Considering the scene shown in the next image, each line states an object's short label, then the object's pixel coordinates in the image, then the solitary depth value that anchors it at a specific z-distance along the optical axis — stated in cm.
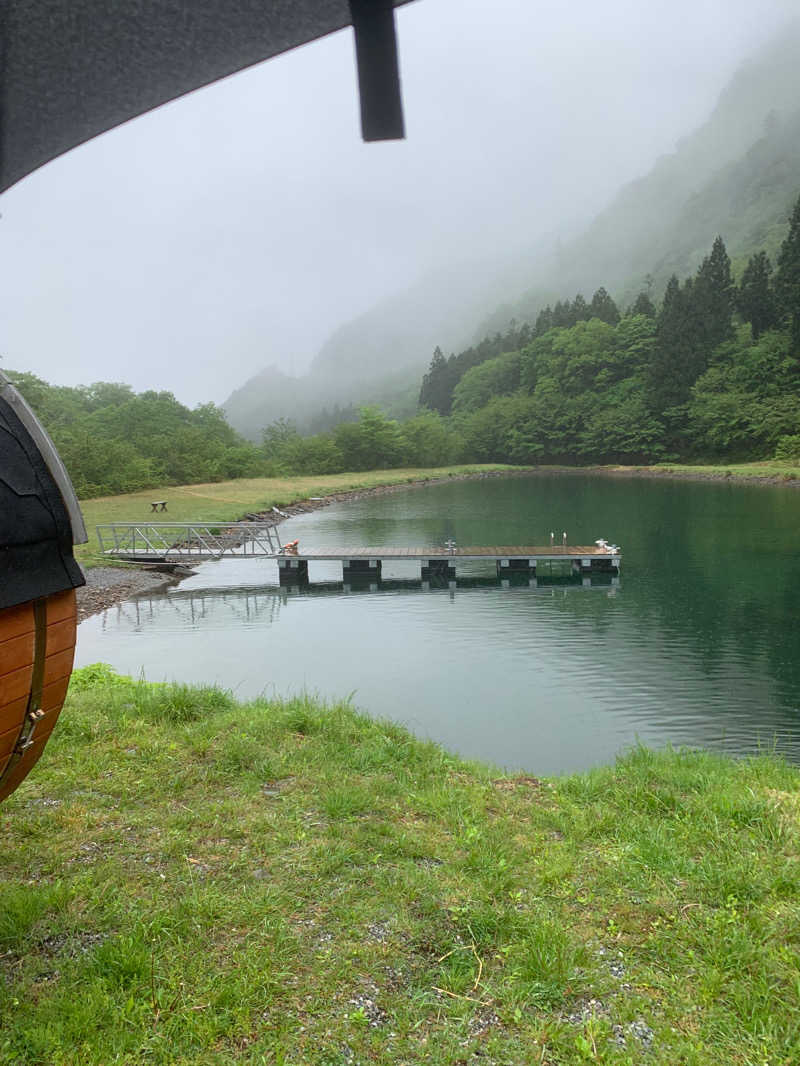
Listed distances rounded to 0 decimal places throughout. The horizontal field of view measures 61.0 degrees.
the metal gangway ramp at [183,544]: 1778
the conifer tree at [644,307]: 5906
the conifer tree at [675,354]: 5097
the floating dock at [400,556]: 1611
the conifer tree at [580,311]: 6656
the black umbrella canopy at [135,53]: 122
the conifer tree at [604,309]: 6406
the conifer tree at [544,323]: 6988
